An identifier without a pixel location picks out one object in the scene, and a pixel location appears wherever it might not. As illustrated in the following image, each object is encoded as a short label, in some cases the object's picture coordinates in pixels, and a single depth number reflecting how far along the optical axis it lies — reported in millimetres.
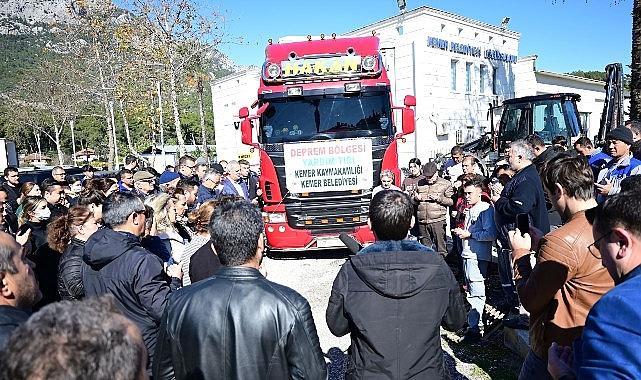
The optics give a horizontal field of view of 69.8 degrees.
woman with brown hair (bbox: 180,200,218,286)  3732
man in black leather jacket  2033
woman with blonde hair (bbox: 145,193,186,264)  4719
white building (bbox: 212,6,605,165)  22297
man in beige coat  7164
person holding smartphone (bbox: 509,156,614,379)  2230
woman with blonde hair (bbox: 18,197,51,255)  4680
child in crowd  5039
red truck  8000
